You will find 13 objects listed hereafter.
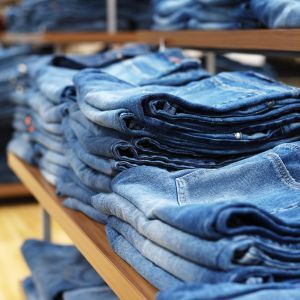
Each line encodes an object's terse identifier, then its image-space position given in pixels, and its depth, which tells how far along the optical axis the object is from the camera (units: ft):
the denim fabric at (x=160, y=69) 4.62
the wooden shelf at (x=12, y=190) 11.64
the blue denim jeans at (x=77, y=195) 4.06
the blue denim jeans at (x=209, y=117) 3.42
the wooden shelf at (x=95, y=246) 2.88
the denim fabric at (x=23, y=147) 6.32
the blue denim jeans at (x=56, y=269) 5.48
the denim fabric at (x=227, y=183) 3.01
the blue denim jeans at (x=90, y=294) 5.18
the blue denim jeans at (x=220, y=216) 2.41
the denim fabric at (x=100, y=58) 5.86
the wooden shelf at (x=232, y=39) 3.94
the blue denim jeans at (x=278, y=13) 4.07
